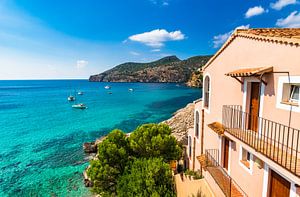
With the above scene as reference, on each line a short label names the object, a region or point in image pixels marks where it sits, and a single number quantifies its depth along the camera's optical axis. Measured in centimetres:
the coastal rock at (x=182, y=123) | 2924
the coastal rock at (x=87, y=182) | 2181
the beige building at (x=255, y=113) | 677
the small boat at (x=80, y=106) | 6969
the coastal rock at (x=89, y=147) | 3176
